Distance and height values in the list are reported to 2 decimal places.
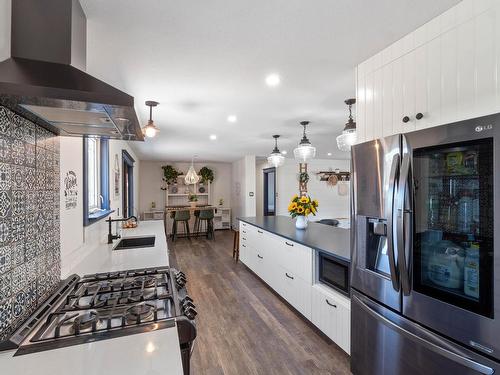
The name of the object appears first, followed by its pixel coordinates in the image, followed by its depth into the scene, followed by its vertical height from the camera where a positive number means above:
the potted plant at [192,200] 8.22 -0.39
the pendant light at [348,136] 2.61 +0.52
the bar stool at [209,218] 7.31 -0.85
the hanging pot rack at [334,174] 8.44 +0.40
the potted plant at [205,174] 8.58 +0.46
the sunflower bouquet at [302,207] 3.43 -0.26
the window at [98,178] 2.81 +0.12
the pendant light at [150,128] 2.79 +0.65
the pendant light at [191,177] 6.72 +0.28
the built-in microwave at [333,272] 2.13 -0.75
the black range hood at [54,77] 0.84 +0.38
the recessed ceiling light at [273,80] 2.14 +0.92
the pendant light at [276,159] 4.36 +0.48
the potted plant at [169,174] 8.18 +0.44
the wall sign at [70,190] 1.81 -0.01
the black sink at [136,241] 2.76 -0.59
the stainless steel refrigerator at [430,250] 1.07 -0.31
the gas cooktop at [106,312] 0.94 -0.53
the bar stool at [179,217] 7.05 -0.80
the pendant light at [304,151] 3.49 +0.49
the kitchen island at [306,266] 2.15 -0.90
